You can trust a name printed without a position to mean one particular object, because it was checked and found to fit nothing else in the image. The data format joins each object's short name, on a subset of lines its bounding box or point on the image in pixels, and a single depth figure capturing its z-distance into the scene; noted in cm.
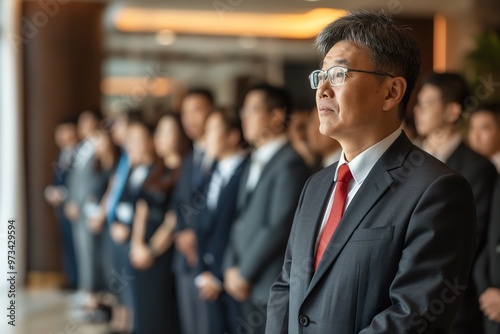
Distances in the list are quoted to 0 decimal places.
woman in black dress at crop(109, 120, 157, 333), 548
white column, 820
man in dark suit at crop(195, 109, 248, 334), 445
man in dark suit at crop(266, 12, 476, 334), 174
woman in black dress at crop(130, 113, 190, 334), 527
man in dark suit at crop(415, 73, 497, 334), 320
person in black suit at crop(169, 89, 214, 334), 490
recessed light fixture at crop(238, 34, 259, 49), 834
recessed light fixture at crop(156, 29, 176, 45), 832
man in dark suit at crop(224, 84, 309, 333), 381
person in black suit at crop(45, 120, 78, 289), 807
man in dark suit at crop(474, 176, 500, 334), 306
